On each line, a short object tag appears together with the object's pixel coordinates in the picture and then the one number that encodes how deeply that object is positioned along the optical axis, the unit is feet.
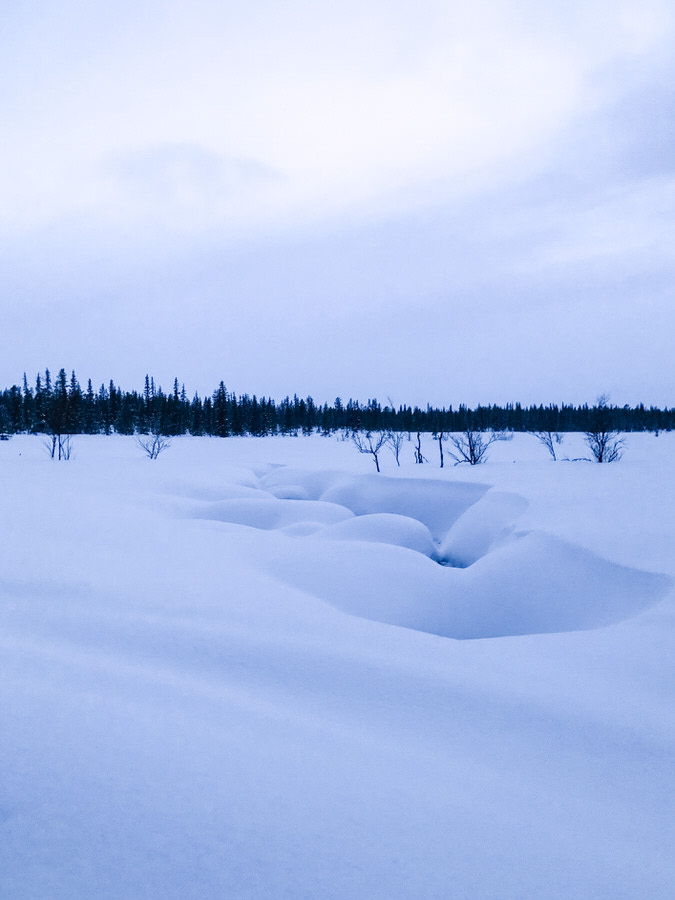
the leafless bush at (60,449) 81.22
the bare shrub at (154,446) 92.22
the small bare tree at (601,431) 68.85
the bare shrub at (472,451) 73.53
